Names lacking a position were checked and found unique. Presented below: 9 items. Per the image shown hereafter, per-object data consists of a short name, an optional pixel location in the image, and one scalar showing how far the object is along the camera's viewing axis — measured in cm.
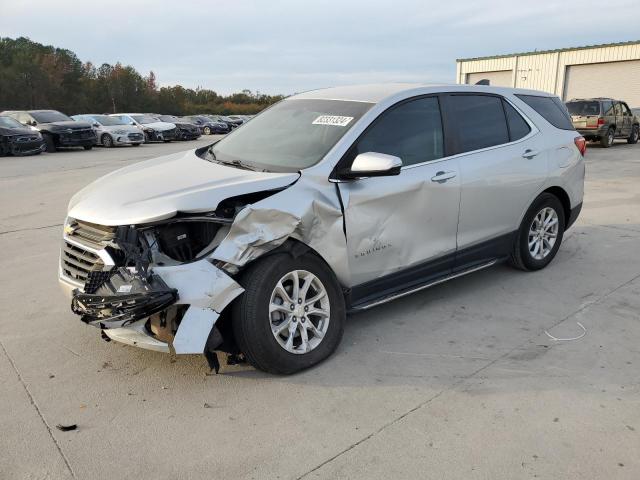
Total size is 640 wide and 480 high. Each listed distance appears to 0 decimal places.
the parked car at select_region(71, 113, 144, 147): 2398
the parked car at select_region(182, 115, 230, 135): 3925
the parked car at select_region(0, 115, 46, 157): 1872
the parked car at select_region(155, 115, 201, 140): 2902
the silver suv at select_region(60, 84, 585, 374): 310
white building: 3086
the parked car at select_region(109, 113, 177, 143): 2642
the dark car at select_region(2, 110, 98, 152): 2088
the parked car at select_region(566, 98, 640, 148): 1922
